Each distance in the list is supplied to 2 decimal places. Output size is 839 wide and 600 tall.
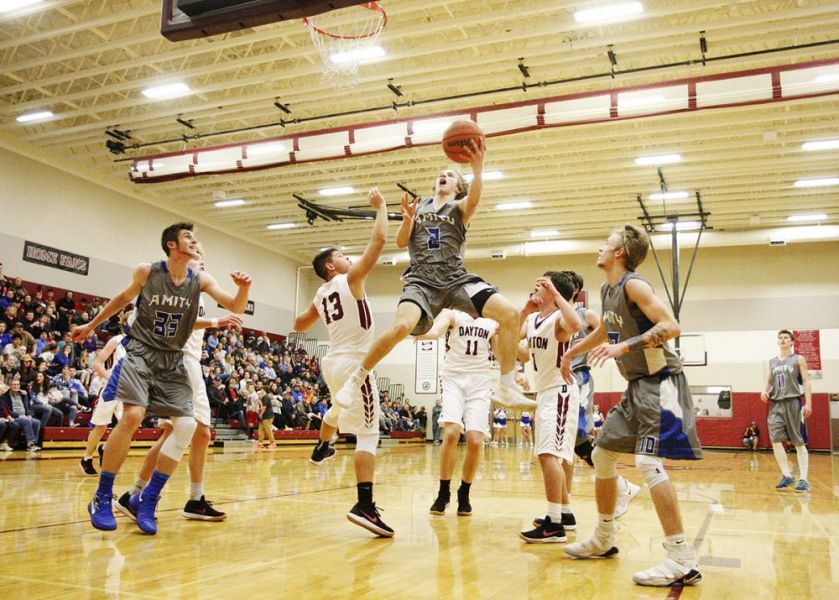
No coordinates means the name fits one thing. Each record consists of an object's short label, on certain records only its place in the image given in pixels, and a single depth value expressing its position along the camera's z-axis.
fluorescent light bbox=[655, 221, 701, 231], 21.77
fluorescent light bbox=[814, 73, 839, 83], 11.49
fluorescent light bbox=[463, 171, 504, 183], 18.20
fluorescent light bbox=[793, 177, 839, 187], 18.08
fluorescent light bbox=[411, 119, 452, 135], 13.81
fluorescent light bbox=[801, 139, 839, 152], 15.88
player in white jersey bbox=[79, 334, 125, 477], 7.80
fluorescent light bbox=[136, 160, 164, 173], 16.61
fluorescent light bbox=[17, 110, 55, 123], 15.63
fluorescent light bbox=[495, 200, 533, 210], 20.62
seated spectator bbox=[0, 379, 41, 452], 11.57
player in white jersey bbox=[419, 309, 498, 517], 5.66
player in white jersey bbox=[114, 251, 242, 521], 4.74
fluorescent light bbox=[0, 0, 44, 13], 11.10
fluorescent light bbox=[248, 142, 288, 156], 15.23
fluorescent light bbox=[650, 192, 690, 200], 19.53
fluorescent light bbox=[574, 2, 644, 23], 11.02
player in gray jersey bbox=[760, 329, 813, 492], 8.70
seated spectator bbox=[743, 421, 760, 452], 22.51
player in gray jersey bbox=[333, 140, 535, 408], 4.24
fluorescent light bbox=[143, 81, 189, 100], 14.26
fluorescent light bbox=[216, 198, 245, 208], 21.09
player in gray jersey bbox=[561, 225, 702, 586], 3.36
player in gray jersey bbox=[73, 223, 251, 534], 4.23
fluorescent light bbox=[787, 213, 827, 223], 21.00
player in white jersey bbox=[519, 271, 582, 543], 4.45
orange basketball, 4.64
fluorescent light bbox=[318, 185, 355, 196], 19.98
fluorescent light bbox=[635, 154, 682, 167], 16.84
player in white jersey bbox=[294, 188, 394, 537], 4.34
